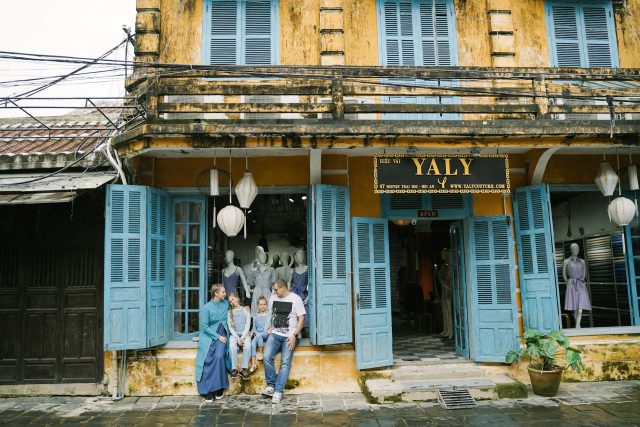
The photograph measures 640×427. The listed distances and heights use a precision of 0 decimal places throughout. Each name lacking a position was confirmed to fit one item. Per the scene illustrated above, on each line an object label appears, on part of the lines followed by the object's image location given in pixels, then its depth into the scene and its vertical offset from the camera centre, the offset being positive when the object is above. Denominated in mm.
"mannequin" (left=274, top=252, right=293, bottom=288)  9078 -44
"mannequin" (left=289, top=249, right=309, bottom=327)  8539 -153
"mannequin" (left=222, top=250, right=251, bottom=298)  8703 -76
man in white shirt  7492 -962
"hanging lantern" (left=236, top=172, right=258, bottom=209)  7793 +1303
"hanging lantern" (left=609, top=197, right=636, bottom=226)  7965 +851
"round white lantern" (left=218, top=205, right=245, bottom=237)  7633 +820
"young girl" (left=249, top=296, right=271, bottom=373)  7742 -931
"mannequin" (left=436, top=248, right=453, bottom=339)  11492 -781
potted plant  7355 -1415
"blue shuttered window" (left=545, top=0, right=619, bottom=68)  9273 +4391
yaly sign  7625 +1462
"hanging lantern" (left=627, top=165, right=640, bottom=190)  8258 +1438
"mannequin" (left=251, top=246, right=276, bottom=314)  8766 -123
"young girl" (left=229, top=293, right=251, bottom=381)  7657 -983
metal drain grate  7043 -1915
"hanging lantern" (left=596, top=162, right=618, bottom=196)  8148 +1392
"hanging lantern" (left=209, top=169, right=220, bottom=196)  7852 +1438
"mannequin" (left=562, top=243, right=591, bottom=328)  9086 -407
